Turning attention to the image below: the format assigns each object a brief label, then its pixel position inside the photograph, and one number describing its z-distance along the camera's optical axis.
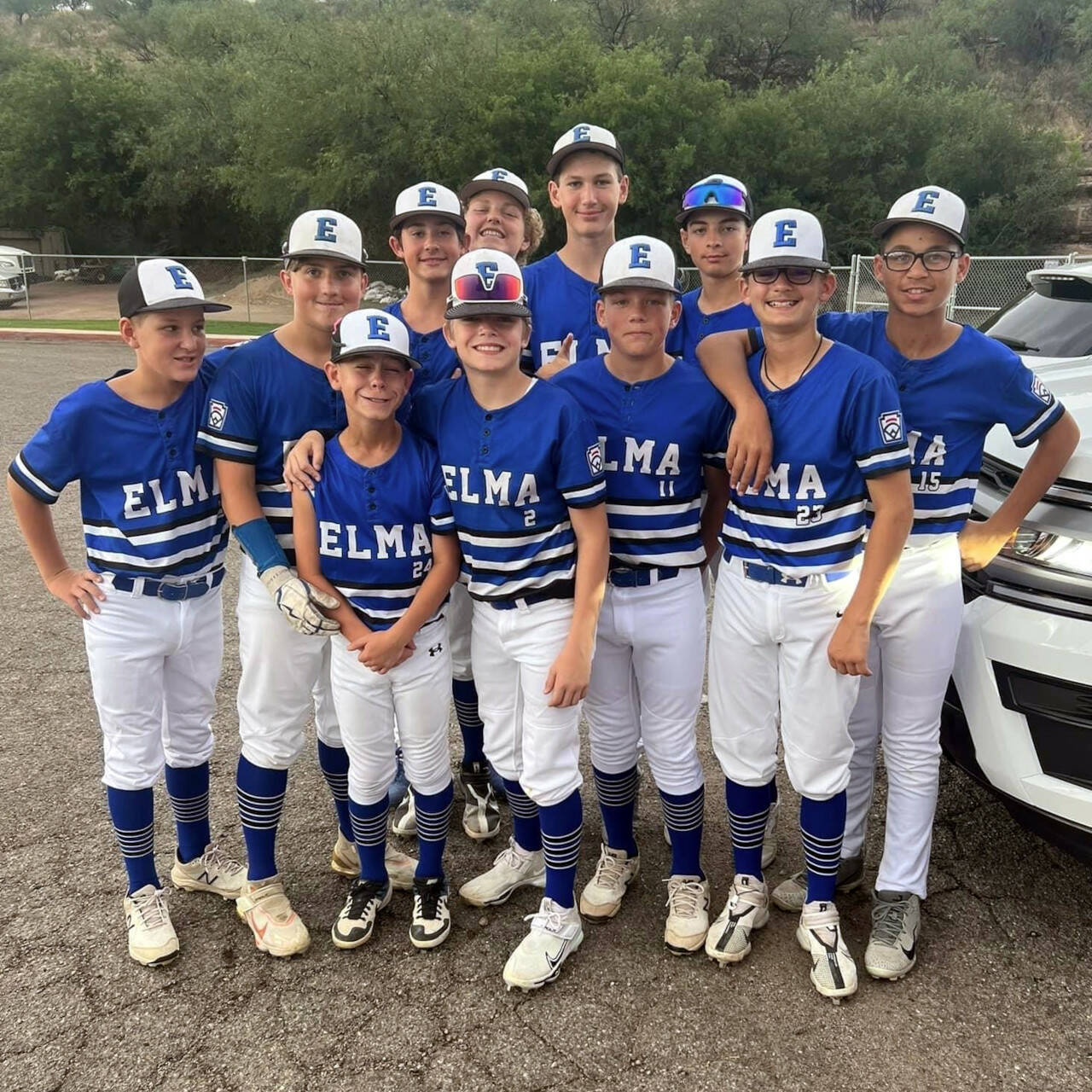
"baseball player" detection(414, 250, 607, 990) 2.60
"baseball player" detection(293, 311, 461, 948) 2.64
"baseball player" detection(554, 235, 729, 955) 2.68
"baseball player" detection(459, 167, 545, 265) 3.40
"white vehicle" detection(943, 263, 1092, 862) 2.36
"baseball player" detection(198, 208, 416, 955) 2.70
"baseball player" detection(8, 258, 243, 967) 2.64
